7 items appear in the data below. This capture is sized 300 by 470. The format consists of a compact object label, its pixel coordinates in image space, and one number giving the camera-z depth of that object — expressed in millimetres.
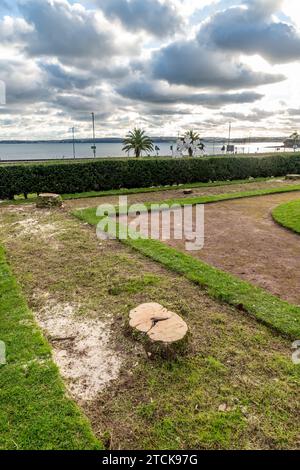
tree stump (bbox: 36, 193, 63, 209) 13609
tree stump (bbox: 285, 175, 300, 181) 23880
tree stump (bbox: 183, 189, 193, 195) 17328
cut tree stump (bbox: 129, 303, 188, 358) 4098
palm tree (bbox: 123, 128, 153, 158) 44281
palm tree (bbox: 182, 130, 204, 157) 51447
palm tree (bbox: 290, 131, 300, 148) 79162
